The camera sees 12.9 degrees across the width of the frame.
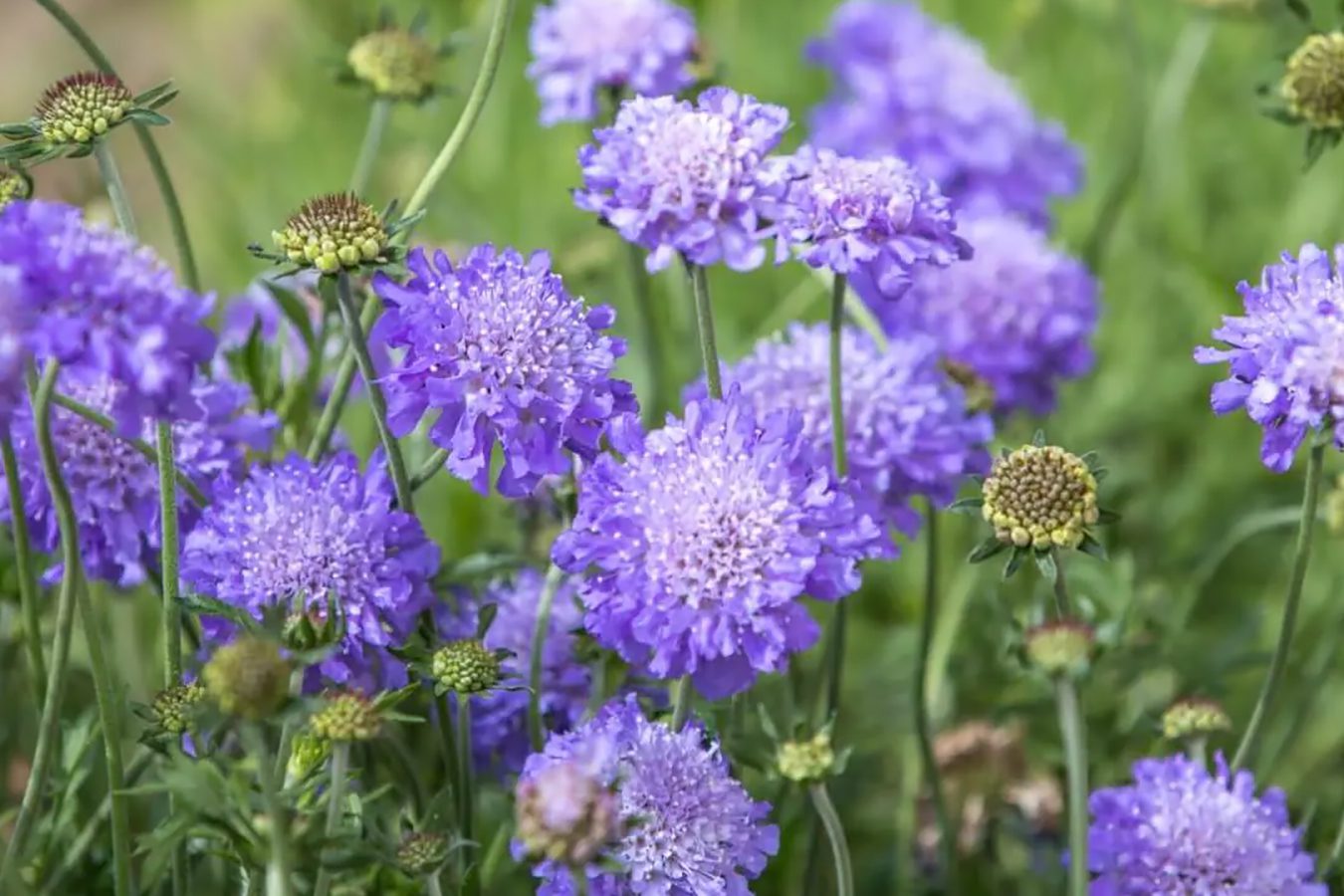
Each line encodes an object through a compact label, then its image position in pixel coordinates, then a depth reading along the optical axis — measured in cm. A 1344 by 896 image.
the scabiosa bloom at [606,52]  118
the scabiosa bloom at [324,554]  106
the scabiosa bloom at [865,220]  106
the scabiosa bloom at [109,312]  99
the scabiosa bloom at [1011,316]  123
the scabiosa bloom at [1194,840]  106
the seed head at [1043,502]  105
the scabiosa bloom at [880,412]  112
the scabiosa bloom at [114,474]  108
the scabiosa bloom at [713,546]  103
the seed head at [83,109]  105
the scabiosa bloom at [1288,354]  104
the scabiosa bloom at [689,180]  106
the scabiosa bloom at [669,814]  104
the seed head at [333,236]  104
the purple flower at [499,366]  105
